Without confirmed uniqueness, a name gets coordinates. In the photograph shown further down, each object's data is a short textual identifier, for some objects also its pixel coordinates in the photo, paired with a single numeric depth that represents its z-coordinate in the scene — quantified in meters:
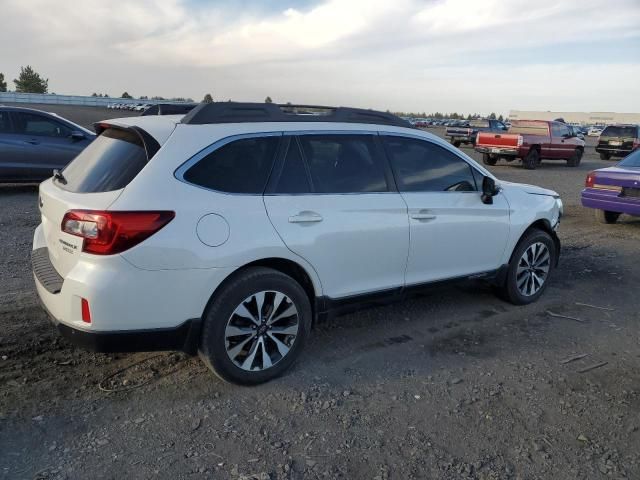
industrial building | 114.50
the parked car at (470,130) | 26.34
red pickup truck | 20.16
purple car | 9.05
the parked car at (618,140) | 27.97
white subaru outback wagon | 3.22
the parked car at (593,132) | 71.06
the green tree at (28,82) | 91.19
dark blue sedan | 10.54
